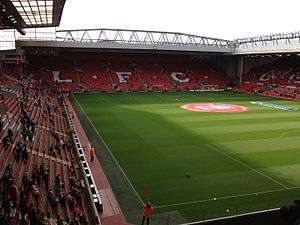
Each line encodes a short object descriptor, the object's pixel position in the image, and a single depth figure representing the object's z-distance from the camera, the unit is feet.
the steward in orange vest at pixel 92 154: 57.49
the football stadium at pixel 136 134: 39.76
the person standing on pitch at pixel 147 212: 37.08
